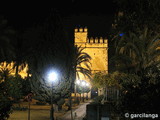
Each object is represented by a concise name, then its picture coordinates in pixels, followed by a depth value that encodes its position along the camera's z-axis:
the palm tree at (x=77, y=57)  28.52
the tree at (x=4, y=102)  8.02
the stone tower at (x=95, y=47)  41.59
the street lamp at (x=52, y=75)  11.47
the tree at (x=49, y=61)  14.22
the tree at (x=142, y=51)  14.48
